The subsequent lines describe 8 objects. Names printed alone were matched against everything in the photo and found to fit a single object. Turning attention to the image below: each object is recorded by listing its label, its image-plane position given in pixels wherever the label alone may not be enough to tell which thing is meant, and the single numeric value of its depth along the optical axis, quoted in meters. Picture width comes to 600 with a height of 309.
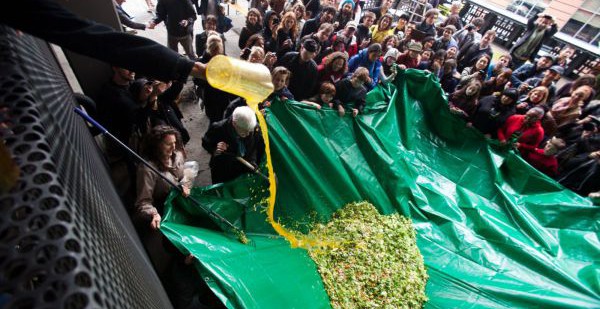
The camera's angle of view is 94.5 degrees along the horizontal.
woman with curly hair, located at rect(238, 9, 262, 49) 4.27
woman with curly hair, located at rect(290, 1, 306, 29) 5.07
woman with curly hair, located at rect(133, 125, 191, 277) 2.07
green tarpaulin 2.09
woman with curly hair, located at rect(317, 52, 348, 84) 3.72
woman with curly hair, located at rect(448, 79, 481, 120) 3.98
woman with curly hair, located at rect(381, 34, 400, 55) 5.07
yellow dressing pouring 1.17
